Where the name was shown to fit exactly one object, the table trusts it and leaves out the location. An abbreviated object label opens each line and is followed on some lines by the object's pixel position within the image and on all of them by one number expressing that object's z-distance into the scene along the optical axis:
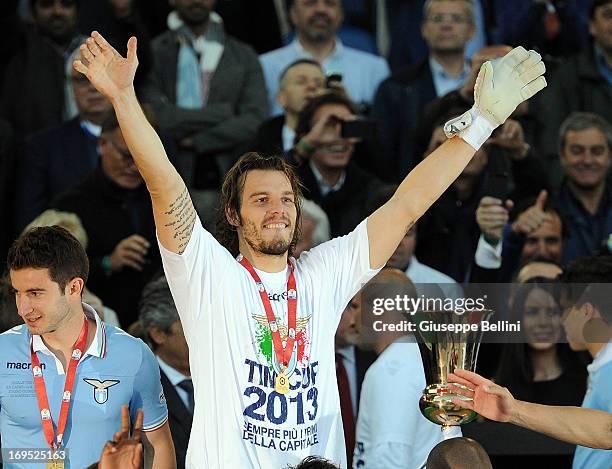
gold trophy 10.30
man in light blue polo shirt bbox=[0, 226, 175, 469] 9.98
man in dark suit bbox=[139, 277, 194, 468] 12.81
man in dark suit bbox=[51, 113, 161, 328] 14.77
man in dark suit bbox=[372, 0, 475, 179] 17.33
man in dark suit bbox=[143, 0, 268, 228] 17.14
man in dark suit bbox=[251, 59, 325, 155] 16.79
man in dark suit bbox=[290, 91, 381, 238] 15.84
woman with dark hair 13.48
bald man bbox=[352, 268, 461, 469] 11.93
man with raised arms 9.53
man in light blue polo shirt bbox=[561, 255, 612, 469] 11.46
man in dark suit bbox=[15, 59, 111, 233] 16.36
